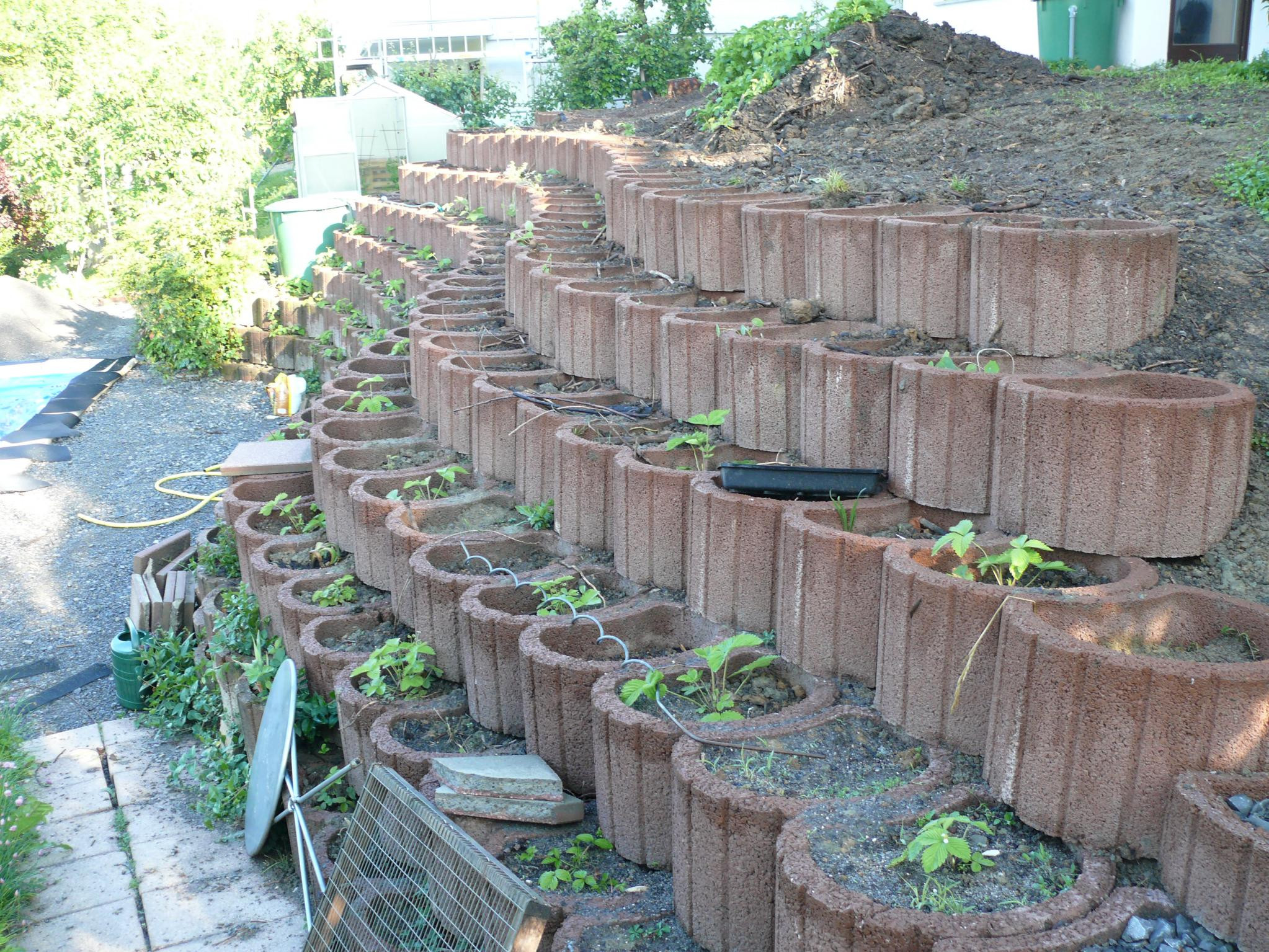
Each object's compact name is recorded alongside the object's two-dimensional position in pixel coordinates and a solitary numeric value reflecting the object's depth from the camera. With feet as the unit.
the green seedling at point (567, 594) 14.14
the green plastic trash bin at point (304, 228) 50.01
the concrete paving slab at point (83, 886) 14.88
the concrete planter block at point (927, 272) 13.91
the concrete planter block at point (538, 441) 16.58
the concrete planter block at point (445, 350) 20.93
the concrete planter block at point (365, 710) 14.70
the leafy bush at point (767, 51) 29.96
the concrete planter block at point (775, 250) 16.63
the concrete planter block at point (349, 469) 19.12
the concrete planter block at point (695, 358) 15.52
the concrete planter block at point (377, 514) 17.39
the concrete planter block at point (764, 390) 14.11
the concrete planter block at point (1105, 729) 8.59
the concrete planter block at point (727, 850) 9.61
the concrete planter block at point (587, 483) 15.29
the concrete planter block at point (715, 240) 18.12
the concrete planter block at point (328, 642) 16.25
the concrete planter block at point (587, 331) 18.39
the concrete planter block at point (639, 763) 10.93
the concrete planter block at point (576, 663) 12.43
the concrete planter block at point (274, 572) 18.61
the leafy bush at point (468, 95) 63.31
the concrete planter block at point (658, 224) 19.75
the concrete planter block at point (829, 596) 11.28
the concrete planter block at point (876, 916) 7.94
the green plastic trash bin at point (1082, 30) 35.73
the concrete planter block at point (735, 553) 12.56
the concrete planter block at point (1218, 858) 7.73
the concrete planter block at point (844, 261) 15.20
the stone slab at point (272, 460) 23.50
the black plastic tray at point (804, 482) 12.61
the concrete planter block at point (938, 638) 10.00
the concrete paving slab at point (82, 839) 16.06
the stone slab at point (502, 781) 12.01
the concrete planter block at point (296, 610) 17.42
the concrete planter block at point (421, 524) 16.28
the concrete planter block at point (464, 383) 19.17
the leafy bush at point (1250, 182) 15.83
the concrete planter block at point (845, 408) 12.80
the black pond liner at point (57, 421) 37.01
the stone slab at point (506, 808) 11.96
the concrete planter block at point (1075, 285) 12.57
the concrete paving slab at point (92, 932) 14.08
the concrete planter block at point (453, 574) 14.99
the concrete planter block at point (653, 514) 13.91
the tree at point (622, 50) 53.11
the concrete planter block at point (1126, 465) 10.50
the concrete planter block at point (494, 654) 13.67
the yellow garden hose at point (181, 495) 30.76
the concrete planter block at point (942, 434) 11.69
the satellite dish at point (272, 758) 14.44
